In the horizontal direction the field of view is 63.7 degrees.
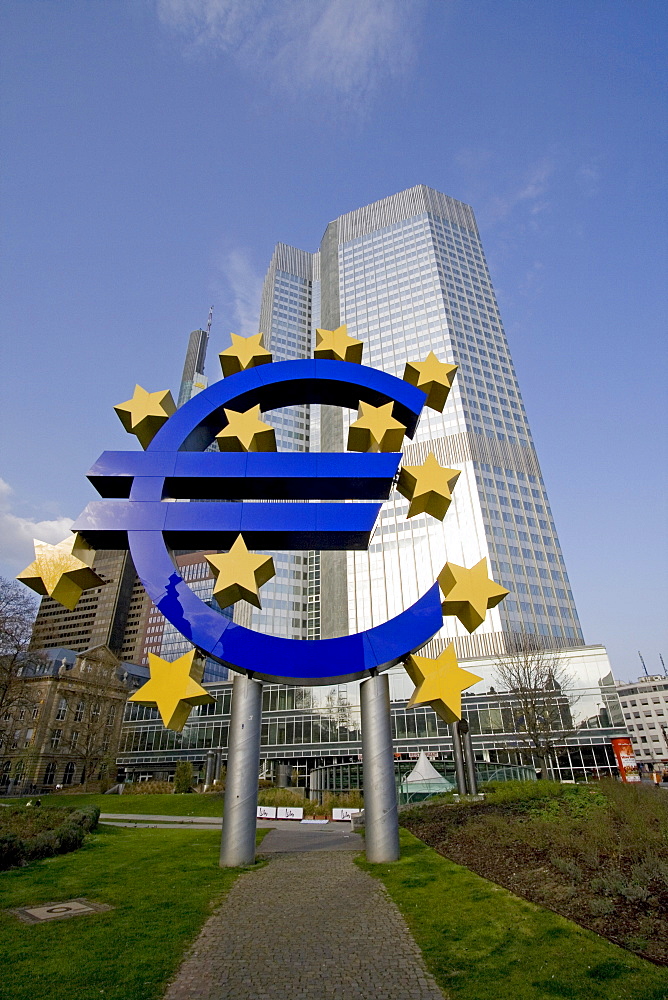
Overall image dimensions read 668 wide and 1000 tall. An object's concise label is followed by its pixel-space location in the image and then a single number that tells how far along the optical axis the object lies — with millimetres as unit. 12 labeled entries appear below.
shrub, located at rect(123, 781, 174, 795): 40219
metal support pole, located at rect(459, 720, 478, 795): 21500
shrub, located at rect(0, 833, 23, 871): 11891
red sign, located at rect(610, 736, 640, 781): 32816
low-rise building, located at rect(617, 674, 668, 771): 107500
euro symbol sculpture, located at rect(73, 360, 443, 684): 11898
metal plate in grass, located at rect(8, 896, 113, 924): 8070
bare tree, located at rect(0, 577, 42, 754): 28625
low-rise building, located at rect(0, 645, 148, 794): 51812
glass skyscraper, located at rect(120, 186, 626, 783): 48812
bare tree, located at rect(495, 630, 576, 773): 28203
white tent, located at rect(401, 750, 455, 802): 24844
